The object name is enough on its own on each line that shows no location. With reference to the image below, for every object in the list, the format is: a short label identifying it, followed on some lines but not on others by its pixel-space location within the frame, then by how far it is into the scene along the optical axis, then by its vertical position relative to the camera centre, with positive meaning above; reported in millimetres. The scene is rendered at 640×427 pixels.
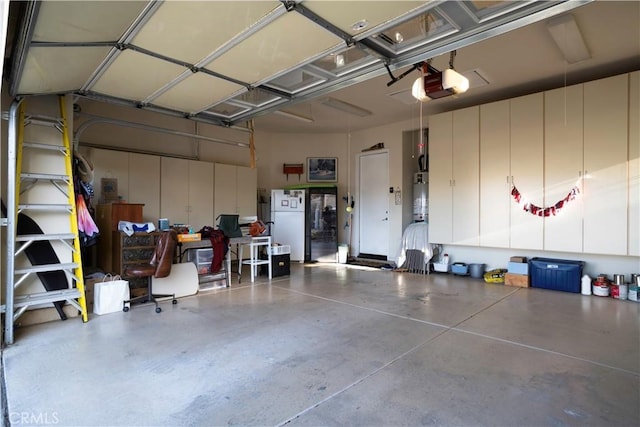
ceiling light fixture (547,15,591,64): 3479 +2038
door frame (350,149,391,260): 8367 +271
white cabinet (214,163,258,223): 6914 +547
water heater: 7441 +445
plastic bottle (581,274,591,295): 4881 -1008
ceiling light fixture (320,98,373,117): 6040 +2067
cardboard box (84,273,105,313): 4043 -863
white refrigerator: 7891 -126
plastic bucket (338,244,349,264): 7870 -898
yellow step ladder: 3139 +105
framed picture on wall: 8617 +1203
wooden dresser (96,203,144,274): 4633 -93
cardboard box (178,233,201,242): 4602 -305
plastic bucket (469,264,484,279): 6016 -989
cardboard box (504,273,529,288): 5344 -1031
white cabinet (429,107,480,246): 6027 +726
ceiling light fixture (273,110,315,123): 6402 +2012
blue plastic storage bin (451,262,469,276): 6191 -981
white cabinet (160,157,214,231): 6121 +451
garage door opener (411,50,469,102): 3109 +1254
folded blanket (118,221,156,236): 4359 -155
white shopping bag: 3846 -934
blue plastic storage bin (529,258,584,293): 4992 -885
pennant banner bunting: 5008 +178
